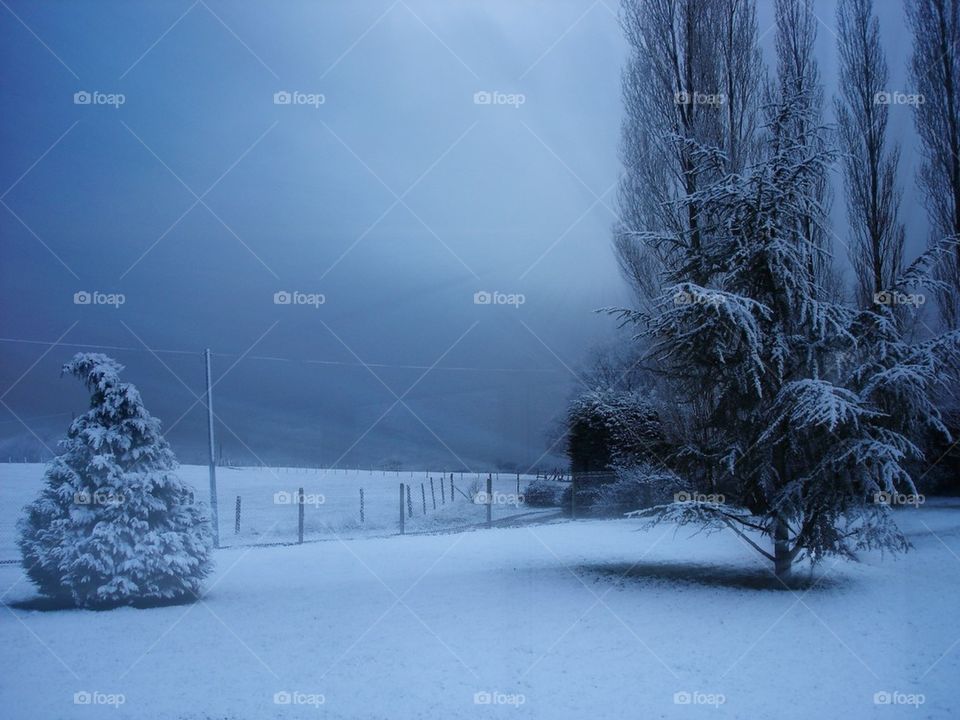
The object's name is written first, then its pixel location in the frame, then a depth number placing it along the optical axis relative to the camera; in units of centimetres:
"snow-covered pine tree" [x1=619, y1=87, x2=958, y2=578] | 657
